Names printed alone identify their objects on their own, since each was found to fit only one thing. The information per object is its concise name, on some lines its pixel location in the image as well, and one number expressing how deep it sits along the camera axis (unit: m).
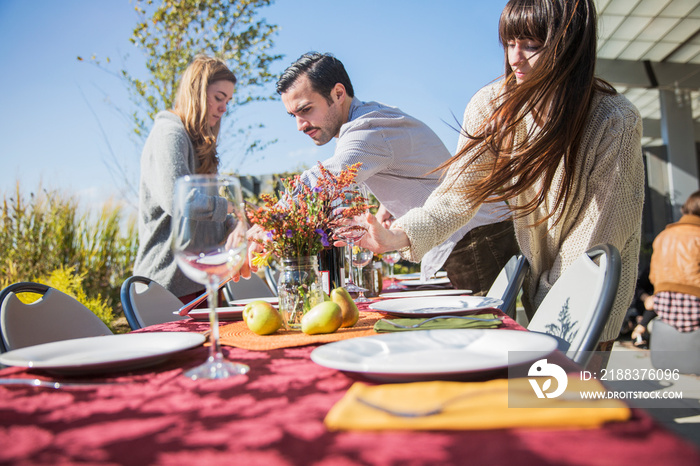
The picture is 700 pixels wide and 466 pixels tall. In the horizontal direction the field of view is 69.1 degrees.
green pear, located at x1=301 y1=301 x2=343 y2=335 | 1.14
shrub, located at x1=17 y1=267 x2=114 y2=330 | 4.75
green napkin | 1.06
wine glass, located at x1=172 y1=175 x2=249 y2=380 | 0.79
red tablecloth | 0.41
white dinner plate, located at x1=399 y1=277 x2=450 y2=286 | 2.66
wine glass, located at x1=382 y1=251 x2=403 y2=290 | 3.49
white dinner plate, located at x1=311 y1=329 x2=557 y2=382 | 0.63
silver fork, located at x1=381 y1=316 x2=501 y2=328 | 1.07
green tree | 6.76
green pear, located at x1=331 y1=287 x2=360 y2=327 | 1.24
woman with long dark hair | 1.54
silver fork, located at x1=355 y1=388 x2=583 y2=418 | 0.51
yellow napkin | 0.47
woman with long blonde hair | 2.70
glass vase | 1.30
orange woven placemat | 1.03
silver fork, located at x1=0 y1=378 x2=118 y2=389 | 0.69
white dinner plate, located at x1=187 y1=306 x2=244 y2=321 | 1.56
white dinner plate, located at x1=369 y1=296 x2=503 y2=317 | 1.32
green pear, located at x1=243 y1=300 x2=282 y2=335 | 1.18
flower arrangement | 1.33
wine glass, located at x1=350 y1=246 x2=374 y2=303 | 2.06
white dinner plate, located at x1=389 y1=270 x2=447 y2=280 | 3.45
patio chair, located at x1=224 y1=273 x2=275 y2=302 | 2.97
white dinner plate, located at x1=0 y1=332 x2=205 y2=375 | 0.77
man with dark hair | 2.35
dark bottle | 1.61
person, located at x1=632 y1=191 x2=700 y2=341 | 3.96
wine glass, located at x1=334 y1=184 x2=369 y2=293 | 1.41
